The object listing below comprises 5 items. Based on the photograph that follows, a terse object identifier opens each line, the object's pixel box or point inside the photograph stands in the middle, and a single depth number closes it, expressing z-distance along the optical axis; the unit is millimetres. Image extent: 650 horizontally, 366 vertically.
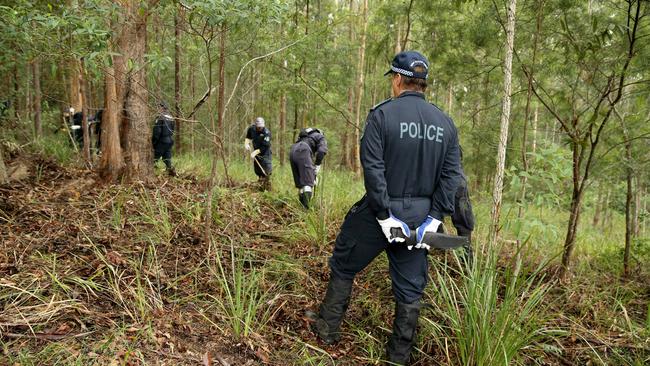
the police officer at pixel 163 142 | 7656
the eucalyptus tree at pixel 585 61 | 3879
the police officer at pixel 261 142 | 8328
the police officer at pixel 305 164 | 6337
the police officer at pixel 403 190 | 2701
